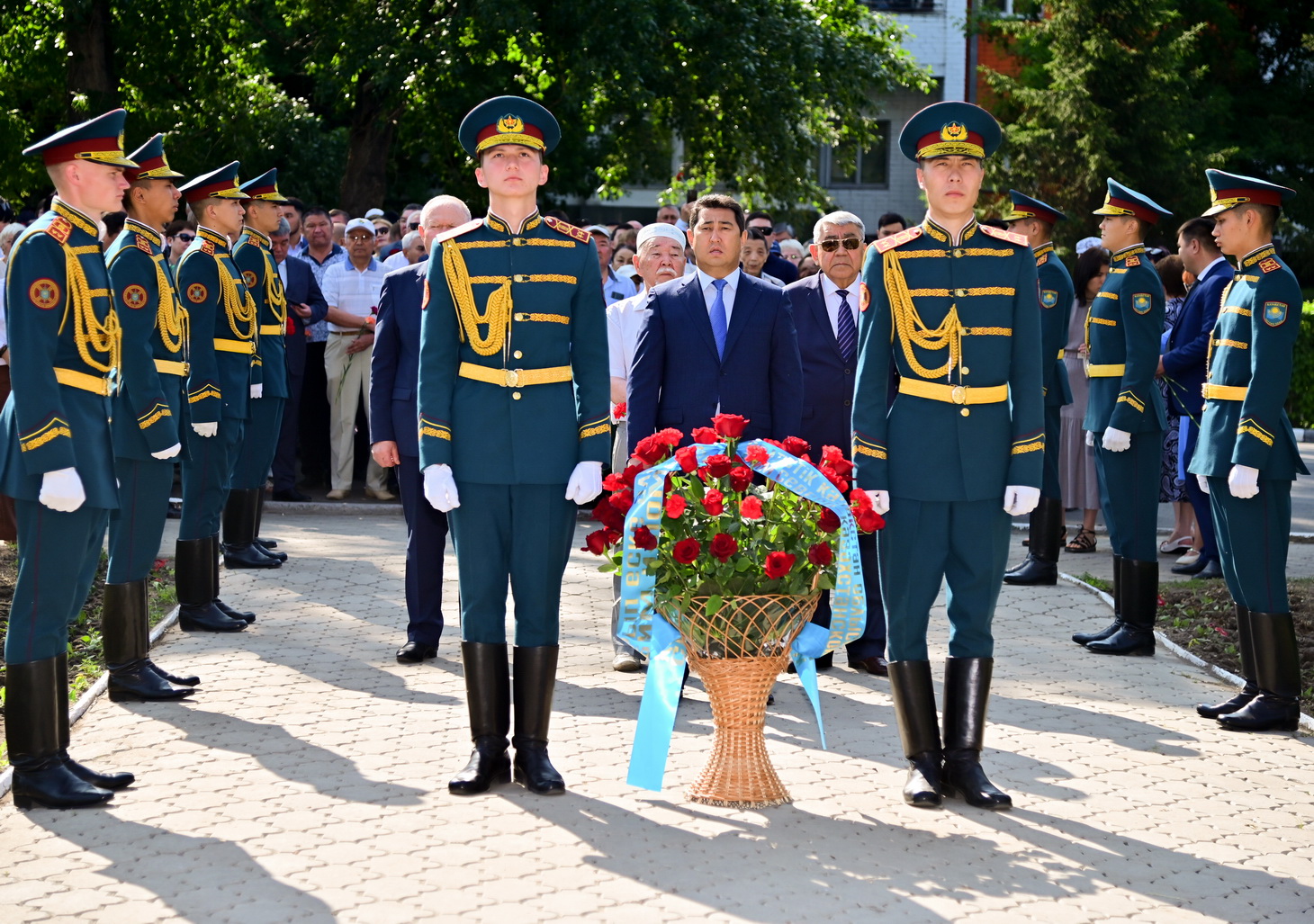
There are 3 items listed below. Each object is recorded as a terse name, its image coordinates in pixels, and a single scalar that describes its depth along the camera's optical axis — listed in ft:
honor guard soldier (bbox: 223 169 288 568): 29.22
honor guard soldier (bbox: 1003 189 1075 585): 29.91
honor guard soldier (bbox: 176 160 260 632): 25.64
